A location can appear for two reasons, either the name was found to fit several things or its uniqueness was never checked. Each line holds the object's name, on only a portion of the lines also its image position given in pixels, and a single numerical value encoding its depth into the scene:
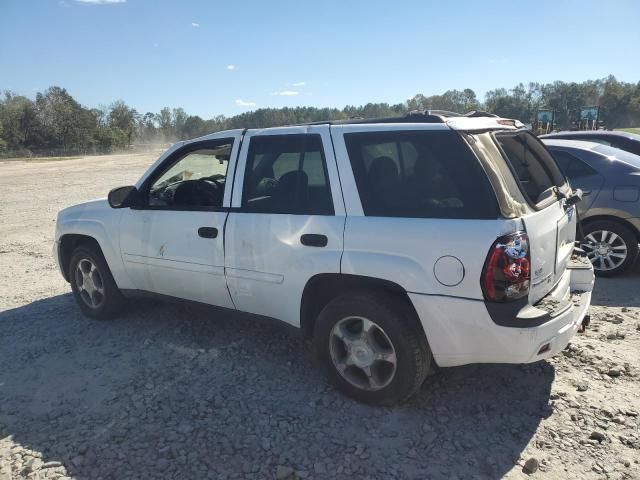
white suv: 2.76
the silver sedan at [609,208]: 5.62
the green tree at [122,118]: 100.81
